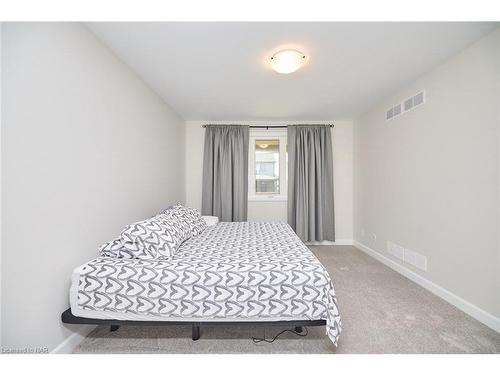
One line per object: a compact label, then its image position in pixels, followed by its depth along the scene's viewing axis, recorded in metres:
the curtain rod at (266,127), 4.01
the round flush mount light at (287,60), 1.87
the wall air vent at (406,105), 2.42
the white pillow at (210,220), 3.07
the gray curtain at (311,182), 3.90
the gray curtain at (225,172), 3.91
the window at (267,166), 4.13
